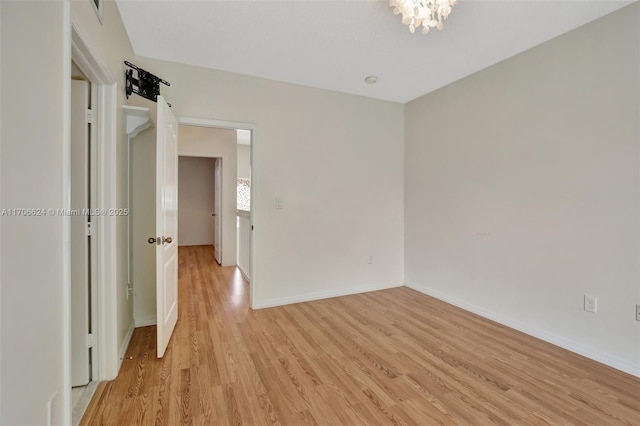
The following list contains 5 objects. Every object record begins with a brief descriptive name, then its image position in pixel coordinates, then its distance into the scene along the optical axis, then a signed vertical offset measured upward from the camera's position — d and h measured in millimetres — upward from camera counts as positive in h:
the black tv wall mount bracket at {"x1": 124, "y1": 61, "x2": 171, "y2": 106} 2293 +1061
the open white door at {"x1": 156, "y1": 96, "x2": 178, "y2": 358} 2164 -75
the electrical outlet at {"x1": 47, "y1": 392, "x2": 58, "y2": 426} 1129 -791
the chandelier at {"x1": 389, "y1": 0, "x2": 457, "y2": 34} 1720 +1214
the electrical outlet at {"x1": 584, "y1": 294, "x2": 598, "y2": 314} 2223 -706
